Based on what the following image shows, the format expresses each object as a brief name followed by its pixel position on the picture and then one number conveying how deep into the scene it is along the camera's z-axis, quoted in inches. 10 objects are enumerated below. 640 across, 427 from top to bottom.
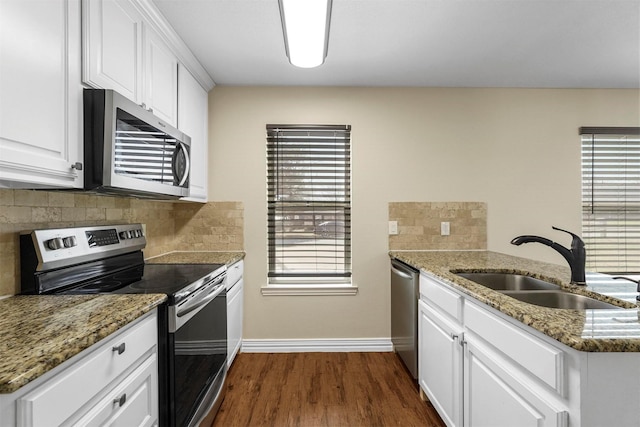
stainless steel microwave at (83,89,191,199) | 51.9
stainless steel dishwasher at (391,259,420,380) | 88.4
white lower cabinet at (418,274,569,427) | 39.4
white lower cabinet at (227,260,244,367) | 93.0
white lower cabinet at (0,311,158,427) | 28.9
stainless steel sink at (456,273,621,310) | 55.5
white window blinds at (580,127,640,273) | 115.5
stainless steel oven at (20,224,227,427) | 54.2
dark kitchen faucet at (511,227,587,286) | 59.9
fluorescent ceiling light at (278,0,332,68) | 55.0
